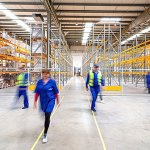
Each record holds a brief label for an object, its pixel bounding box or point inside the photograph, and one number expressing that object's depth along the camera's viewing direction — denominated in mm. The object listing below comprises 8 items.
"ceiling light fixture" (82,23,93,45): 21256
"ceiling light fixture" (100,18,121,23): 18984
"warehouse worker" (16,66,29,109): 7836
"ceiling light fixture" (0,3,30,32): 15859
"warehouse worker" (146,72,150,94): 12814
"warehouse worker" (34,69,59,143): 4386
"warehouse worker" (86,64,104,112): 7406
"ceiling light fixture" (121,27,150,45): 21948
